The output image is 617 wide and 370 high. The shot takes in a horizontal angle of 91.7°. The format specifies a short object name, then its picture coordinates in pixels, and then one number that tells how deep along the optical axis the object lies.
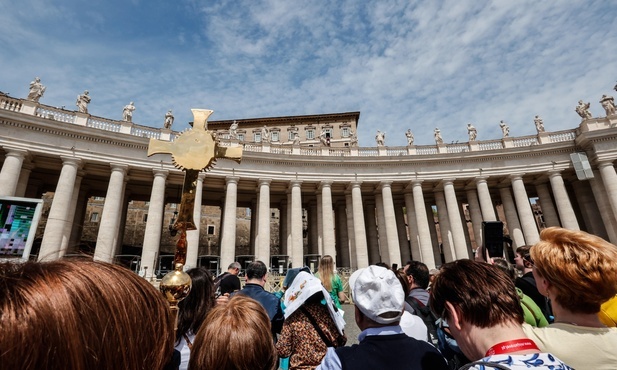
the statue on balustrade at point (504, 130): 29.45
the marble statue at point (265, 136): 28.44
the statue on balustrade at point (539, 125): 29.12
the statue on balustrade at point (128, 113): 24.61
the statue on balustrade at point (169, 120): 25.72
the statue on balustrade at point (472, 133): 29.83
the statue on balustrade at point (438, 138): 30.28
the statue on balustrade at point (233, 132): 27.59
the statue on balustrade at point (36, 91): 21.88
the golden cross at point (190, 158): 3.79
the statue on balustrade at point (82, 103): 23.20
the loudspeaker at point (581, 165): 25.08
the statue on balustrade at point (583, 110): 27.35
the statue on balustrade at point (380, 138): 30.81
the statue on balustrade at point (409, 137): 30.52
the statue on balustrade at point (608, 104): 26.86
